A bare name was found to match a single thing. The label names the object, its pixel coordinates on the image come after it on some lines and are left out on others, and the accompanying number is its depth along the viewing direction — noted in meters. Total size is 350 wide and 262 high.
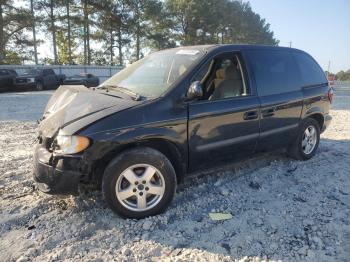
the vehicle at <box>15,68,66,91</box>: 21.19
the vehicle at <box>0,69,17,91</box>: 20.59
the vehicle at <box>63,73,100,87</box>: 23.40
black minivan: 3.31
